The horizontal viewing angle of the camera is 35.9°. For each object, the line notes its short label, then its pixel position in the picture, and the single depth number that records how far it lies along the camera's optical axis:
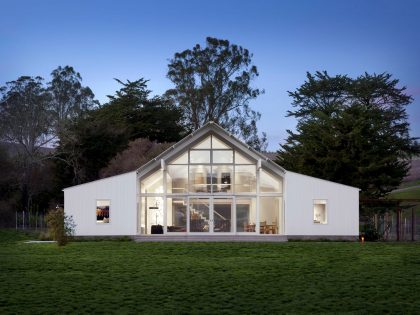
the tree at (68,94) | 58.03
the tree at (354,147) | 41.00
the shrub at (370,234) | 32.44
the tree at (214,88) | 58.03
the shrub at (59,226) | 27.28
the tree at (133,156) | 47.96
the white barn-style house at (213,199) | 31.16
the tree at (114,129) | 51.28
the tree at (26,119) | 51.94
